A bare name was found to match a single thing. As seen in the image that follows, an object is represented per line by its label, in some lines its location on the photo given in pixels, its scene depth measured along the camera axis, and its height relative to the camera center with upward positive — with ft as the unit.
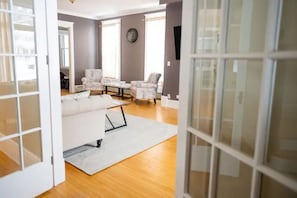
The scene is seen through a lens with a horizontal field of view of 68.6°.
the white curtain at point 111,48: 25.43 +2.37
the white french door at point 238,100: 2.22 -0.38
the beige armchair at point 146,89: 20.03 -1.85
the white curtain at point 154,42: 21.30 +2.63
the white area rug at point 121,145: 8.61 -3.64
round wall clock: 23.35 +3.62
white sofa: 8.39 -2.08
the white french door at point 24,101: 5.72 -0.96
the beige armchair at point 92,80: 24.43 -1.40
